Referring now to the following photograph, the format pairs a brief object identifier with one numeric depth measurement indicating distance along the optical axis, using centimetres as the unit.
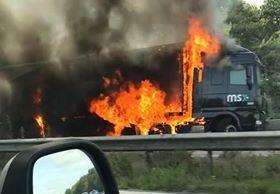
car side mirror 282
